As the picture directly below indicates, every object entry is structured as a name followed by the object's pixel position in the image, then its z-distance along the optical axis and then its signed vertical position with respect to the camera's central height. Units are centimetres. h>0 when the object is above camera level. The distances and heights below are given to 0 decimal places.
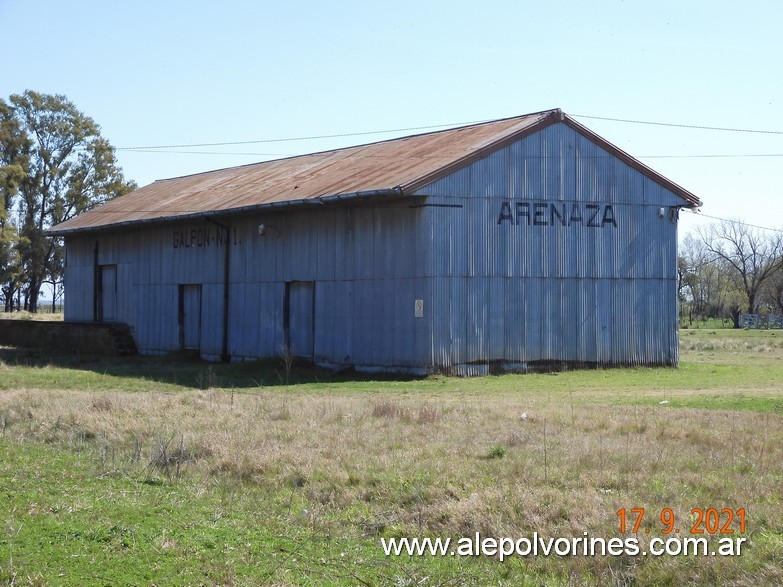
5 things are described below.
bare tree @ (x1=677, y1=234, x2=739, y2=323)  10456 +312
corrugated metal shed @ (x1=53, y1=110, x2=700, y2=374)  2833 +167
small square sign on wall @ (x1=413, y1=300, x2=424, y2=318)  2794 +6
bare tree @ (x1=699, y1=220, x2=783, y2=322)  9812 +484
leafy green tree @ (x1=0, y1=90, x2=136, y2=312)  7200 +1019
